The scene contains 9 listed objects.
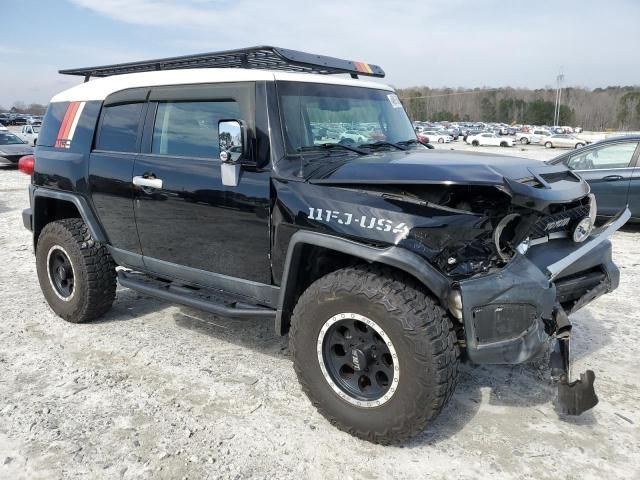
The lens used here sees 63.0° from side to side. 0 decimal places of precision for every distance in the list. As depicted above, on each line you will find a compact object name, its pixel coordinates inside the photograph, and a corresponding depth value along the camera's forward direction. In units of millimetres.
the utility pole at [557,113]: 96656
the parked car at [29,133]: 25359
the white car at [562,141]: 44309
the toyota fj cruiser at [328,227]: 2695
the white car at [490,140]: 46844
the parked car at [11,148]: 17828
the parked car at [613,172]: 7867
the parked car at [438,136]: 52062
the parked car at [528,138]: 50462
